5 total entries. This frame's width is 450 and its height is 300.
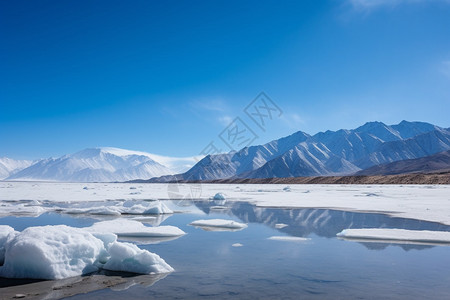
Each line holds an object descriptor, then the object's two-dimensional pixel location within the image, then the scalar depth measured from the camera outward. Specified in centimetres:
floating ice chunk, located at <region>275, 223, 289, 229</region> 1348
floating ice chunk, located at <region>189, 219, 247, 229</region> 1341
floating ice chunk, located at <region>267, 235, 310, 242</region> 1053
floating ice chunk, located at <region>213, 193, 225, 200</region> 3066
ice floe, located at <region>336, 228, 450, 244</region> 1007
